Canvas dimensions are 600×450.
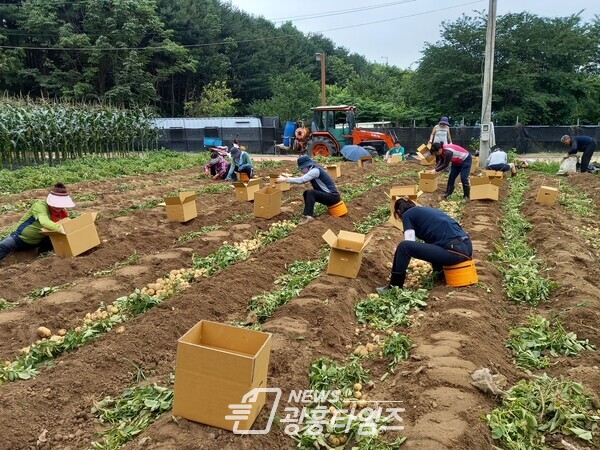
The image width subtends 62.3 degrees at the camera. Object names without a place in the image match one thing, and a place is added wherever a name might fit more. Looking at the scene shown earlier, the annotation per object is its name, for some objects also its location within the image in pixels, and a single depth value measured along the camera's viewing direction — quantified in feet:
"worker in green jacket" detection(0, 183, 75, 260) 23.15
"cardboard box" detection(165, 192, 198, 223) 29.73
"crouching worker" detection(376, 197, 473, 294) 18.51
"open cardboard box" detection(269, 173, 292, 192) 32.96
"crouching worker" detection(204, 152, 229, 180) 50.52
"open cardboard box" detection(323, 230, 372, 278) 20.17
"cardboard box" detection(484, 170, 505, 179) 38.55
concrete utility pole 58.80
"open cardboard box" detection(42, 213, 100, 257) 23.22
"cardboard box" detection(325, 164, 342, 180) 49.21
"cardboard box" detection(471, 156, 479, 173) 53.43
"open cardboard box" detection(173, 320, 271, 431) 9.87
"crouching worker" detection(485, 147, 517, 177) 47.19
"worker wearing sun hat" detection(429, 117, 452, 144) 48.66
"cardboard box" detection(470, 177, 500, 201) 36.47
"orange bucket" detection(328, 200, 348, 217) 31.53
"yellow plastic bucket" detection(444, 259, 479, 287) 18.98
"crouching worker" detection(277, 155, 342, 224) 29.99
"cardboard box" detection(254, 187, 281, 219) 30.55
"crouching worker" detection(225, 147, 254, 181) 45.47
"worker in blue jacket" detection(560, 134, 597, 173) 50.67
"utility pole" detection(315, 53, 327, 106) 109.10
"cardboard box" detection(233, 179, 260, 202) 36.06
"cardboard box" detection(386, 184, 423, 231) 27.89
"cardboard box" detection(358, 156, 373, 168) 61.76
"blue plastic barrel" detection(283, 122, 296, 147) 90.27
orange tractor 74.13
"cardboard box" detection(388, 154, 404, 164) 66.29
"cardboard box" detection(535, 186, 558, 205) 35.51
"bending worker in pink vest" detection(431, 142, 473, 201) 36.37
